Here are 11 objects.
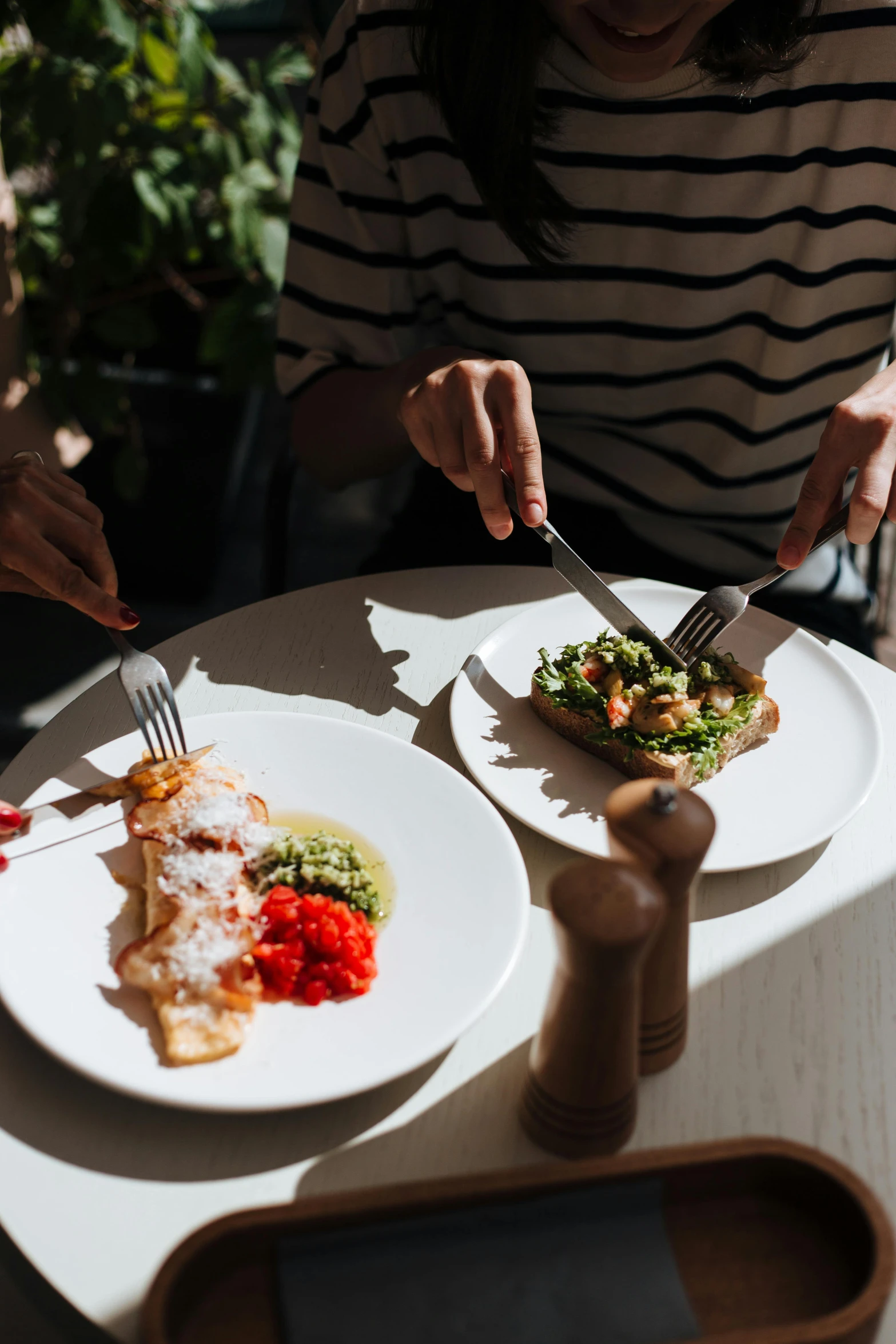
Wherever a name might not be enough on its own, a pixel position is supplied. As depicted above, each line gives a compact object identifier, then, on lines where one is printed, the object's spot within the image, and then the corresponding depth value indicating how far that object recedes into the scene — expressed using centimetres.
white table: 78
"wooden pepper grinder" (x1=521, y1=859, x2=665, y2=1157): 68
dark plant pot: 298
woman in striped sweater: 141
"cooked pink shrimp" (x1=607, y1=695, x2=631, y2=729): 121
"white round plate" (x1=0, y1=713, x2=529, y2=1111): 83
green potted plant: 216
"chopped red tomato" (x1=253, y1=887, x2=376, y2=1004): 90
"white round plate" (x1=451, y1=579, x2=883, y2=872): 111
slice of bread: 118
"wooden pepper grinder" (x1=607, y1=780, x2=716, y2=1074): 72
